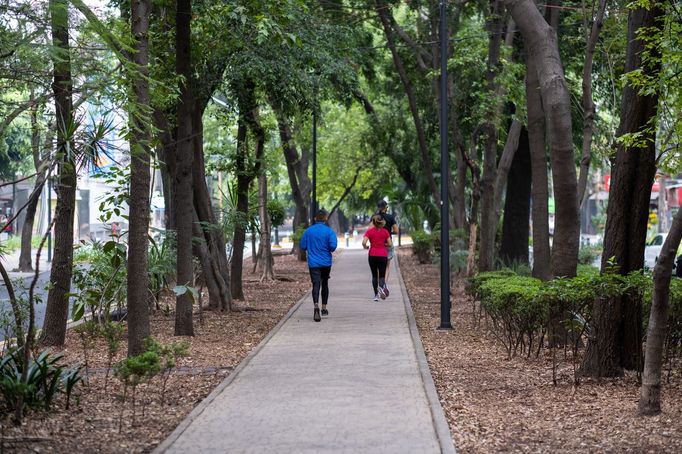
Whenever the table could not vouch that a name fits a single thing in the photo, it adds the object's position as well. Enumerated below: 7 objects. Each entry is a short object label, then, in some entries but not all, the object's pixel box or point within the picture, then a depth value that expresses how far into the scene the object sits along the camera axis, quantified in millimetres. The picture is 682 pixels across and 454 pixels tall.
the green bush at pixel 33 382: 8367
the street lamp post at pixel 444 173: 16281
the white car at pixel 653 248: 31781
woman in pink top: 19922
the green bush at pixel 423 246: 37844
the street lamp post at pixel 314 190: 32888
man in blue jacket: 17391
